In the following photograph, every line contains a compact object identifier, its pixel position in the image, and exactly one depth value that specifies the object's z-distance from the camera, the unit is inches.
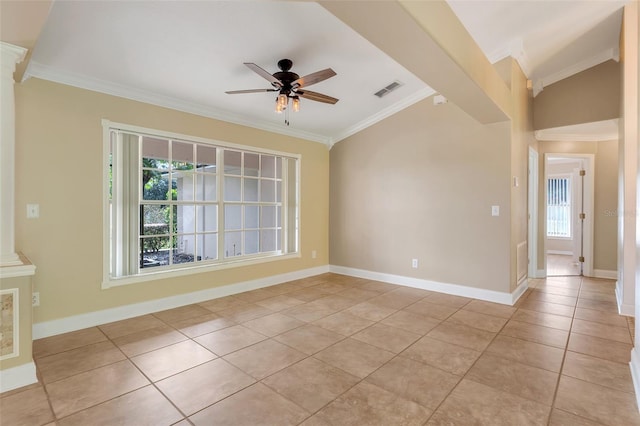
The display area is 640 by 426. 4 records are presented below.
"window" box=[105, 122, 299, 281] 134.1
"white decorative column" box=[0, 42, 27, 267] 84.4
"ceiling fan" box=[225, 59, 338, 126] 110.3
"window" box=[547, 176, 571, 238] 321.1
